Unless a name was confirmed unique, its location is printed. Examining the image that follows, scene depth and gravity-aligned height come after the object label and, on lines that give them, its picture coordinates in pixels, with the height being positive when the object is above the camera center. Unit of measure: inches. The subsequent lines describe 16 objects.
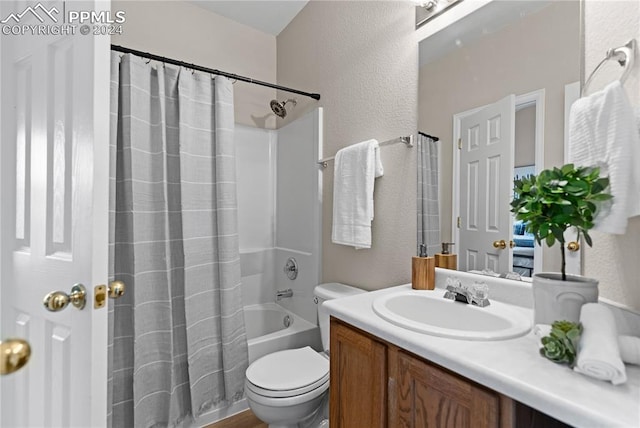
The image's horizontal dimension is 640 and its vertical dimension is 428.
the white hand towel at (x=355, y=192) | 63.4 +4.3
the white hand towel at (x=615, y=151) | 28.6 +6.0
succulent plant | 25.7 -11.0
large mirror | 39.4 +15.0
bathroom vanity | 21.9 -15.2
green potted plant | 29.3 -0.3
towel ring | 32.1 +16.9
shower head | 93.7 +31.7
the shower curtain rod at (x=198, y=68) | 62.9 +32.6
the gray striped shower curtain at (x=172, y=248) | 63.1 -8.2
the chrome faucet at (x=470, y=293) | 42.1 -11.3
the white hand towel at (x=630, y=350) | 25.3 -11.1
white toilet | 53.5 -31.0
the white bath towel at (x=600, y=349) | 22.8 -10.4
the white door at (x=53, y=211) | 29.9 -0.1
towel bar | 57.9 +13.9
